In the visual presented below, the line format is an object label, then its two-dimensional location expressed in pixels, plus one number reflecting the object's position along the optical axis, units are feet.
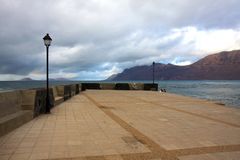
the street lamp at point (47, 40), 30.17
